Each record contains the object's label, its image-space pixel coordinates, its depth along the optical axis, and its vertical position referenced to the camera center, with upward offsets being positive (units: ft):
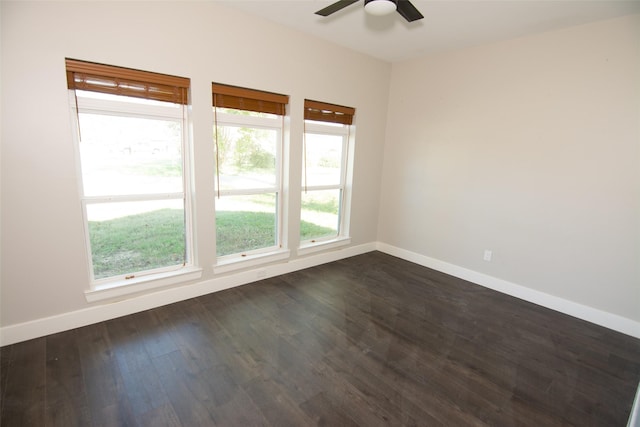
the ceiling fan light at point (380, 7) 6.15 +3.24
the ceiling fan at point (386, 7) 6.19 +3.37
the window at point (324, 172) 12.01 -0.44
